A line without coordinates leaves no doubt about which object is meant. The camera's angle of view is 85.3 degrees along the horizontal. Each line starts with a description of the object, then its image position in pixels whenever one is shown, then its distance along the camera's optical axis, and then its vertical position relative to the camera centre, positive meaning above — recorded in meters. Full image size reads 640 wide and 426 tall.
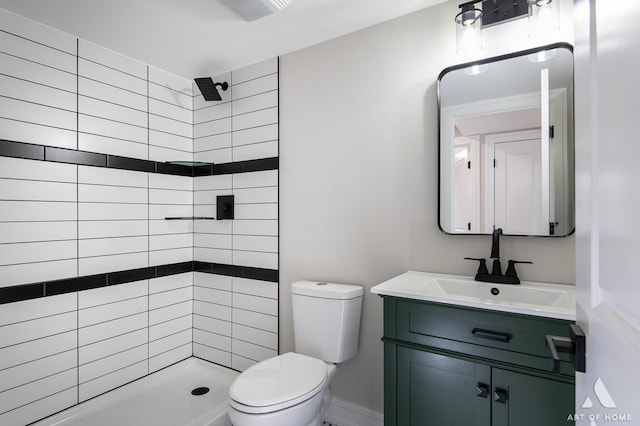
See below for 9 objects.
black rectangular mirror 1.50 +0.33
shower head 2.55 +0.94
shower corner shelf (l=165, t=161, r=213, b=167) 2.53 +0.38
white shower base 2.04 -1.21
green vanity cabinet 1.18 -0.58
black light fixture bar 1.57 +0.93
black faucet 1.58 -0.26
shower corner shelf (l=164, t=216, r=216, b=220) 2.55 -0.03
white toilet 1.44 -0.76
